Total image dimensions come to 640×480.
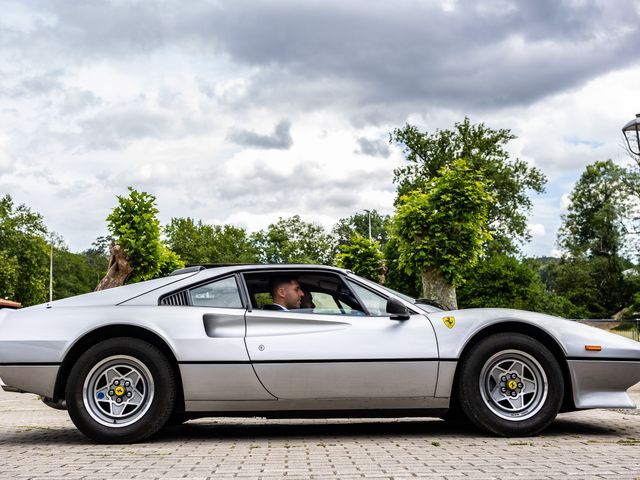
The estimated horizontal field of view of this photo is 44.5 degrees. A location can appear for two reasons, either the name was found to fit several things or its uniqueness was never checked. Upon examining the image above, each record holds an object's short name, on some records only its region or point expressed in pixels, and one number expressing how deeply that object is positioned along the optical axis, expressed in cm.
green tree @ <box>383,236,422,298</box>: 4550
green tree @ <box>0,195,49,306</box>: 6156
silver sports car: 607
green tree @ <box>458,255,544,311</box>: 3522
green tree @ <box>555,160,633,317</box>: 7250
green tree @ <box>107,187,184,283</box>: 2086
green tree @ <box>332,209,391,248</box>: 11631
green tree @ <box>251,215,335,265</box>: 8681
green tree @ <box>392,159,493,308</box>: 2188
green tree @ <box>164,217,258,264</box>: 8150
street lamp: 1493
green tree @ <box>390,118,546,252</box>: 5262
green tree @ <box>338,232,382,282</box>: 2877
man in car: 654
